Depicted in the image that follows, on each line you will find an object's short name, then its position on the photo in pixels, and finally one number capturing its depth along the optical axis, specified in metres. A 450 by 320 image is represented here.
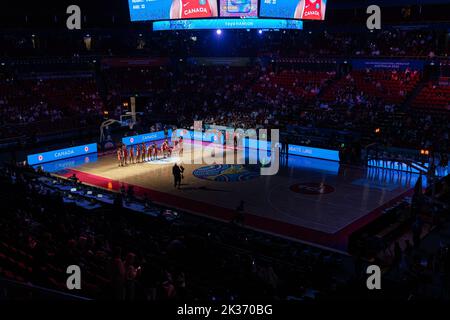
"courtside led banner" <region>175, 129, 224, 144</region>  35.16
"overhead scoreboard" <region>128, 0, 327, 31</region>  26.08
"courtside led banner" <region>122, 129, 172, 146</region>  34.72
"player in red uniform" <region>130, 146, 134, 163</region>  28.44
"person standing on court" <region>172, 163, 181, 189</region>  23.23
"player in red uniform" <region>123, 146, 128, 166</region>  28.28
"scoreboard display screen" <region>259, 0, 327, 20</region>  26.25
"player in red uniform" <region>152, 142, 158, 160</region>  29.86
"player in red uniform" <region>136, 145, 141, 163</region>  28.91
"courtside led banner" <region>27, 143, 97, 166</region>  28.42
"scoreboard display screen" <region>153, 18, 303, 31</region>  26.95
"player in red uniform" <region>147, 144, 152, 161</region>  29.66
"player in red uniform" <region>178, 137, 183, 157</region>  31.09
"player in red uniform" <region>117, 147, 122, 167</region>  28.26
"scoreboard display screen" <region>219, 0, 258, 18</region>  26.00
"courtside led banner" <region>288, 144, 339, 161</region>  29.41
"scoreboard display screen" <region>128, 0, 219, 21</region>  26.05
